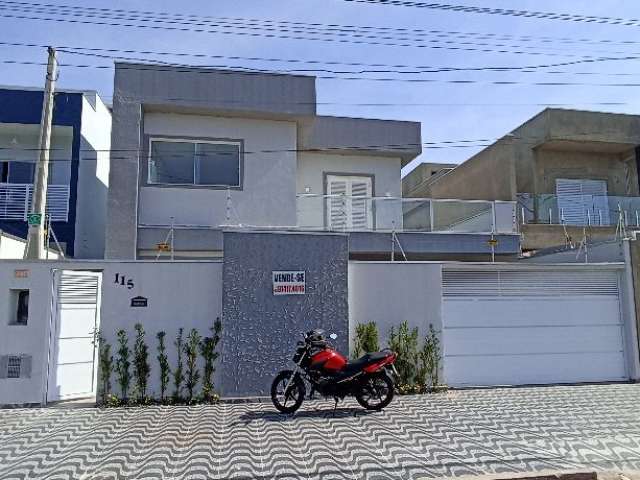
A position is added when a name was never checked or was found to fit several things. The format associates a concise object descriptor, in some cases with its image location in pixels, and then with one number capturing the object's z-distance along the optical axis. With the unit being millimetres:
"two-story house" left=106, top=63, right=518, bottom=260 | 12188
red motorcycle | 7668
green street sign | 10141
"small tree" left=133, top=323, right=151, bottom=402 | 8430
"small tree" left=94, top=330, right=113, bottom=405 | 8359
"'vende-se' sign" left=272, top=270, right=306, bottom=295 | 8844
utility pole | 10266
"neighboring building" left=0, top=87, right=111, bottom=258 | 14000
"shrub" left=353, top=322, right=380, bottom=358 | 9070
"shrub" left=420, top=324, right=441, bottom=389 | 9281
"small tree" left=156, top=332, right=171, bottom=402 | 8477
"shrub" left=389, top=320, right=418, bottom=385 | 9195
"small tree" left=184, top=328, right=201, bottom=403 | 8523
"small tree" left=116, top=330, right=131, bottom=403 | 8391
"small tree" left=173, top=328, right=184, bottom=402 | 8500
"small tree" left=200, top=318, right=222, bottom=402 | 8516
